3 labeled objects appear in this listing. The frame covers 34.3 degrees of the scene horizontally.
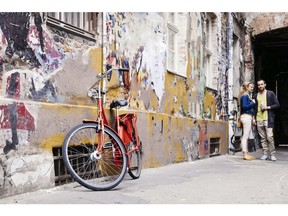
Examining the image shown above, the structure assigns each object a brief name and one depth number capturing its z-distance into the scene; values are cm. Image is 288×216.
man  976
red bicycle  512
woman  978
